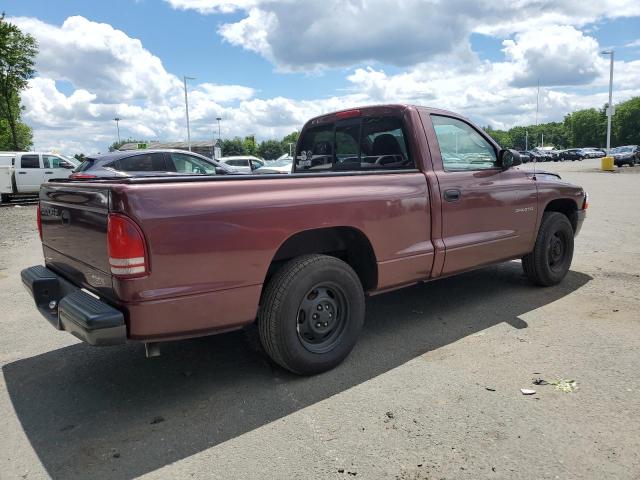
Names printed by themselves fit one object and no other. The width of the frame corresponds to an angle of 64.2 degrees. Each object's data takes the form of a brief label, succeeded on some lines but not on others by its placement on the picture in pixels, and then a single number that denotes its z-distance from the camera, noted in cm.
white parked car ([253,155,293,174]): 1935
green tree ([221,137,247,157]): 11658
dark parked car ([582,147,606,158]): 7512
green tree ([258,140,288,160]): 11977
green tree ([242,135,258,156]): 11962
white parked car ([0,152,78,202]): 1859
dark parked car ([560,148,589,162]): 7144
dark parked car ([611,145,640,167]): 3762
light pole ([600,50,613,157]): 3372
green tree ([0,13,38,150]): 3157
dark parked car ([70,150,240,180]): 1119
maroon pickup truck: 279
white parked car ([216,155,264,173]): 2488
